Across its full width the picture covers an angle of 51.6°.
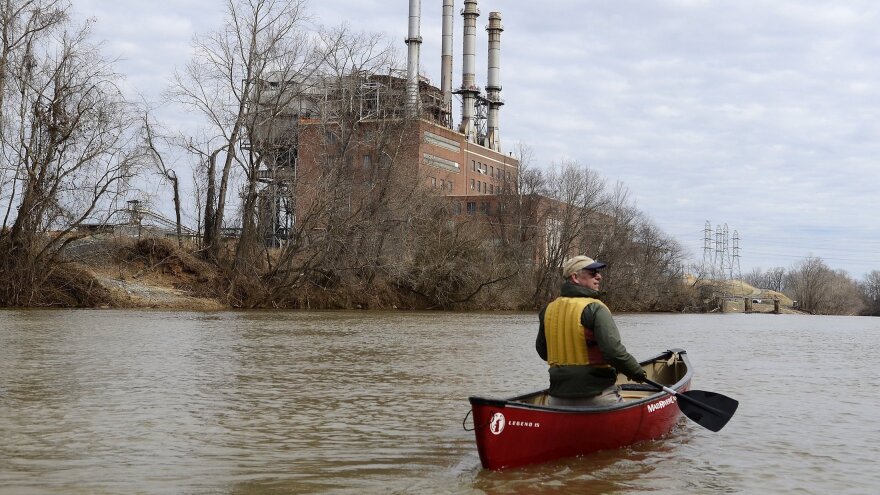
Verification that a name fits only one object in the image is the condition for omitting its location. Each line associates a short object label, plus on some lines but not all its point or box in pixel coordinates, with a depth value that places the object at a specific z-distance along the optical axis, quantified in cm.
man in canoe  877
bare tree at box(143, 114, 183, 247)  4215
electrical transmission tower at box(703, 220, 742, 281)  10874
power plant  4466
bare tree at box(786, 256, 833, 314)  12288
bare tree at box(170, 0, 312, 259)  4319
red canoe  830
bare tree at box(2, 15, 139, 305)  3616
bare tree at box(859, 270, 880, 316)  13088
